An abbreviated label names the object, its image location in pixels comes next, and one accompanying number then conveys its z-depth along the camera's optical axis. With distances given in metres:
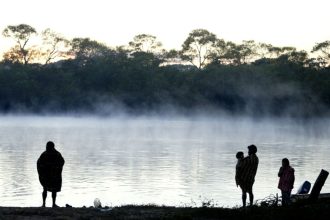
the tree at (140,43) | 104.25
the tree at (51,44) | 100.12
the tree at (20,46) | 99.88
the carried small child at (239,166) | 14.79
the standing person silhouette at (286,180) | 14.75
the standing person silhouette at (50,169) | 14.64
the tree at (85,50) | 100.81
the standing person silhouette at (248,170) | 14.70
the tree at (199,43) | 100.50
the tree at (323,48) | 90.12
